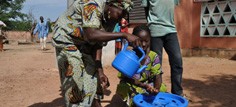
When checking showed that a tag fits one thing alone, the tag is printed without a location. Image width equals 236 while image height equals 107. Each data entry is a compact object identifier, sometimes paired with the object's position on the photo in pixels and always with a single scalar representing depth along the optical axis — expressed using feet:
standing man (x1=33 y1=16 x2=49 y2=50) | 31.90
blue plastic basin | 5.93
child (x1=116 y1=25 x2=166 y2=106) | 7.53
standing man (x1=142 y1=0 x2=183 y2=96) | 8.47
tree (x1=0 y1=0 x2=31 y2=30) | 83.29
